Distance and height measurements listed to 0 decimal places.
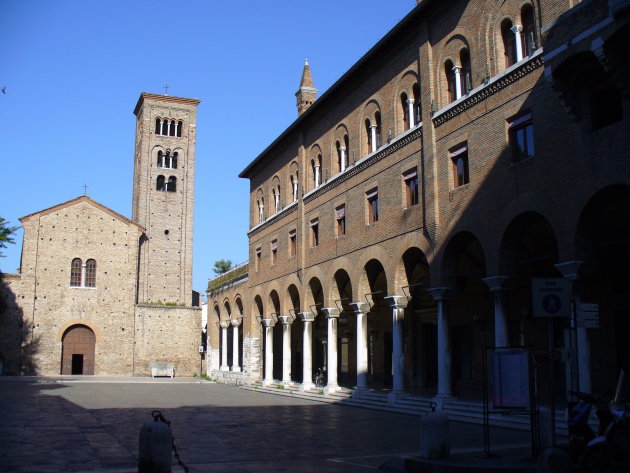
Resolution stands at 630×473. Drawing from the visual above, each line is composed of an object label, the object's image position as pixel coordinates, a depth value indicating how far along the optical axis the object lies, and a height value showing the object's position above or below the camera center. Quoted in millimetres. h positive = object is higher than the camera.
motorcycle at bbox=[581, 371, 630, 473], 8867 -1494
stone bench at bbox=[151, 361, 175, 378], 45812 -2247
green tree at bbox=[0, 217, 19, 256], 34344 +5130
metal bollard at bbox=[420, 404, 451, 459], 9734 -1453
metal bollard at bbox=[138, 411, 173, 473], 8469 -1424
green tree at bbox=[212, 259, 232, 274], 77438 +7798
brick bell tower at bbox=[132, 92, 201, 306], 49969 +10554
